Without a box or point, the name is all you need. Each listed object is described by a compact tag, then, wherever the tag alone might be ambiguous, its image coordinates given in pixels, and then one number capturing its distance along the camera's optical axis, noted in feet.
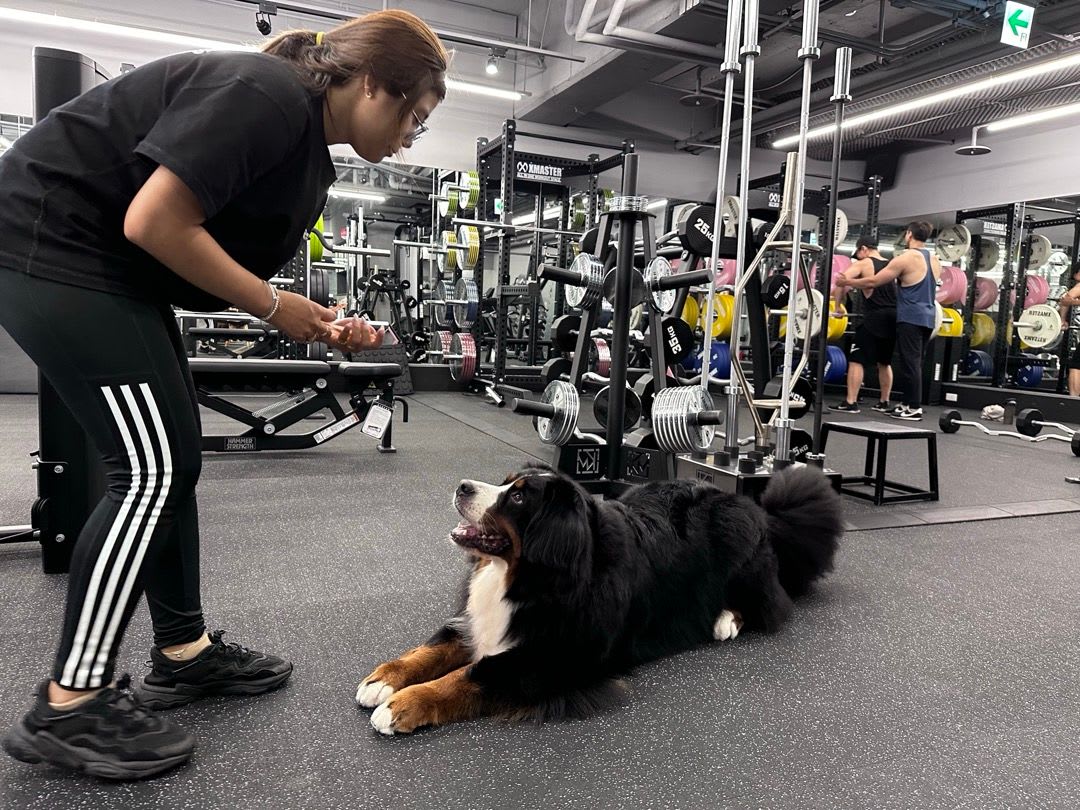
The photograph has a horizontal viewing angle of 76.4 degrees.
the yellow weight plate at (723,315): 21.97
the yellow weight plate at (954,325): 24.47
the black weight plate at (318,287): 18.81
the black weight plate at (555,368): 12.75
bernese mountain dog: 4.26
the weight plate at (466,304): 23.22
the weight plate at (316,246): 17.11
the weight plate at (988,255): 26.09
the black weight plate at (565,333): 12.14
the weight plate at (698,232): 11.55
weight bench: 11.40
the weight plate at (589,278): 9.73
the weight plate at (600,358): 19.04
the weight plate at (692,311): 22.25
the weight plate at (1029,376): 25.43
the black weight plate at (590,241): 11.03
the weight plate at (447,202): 23.47
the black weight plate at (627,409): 10.53
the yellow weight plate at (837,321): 23.70
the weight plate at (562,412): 9.41
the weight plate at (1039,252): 25.18
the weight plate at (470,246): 22.76
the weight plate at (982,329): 26.55
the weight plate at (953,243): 26.63
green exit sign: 16.87
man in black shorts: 20.42
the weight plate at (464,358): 22.00
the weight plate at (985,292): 26.35
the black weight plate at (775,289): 13.23
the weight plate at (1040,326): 23.49
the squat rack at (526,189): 21.09
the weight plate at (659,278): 10.00
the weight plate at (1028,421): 14.21
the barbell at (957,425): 13.60
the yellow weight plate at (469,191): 22.95
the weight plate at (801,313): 15.44
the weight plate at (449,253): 22.79
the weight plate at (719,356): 20.68
